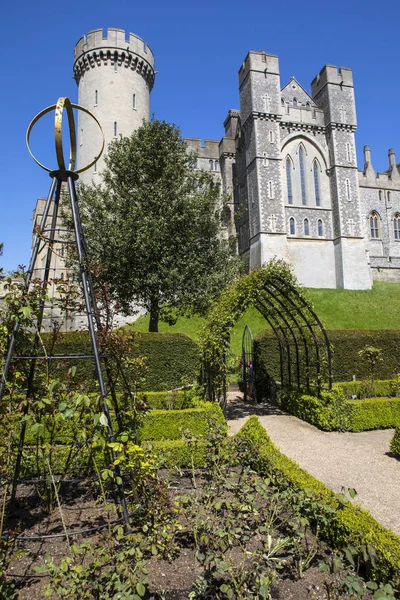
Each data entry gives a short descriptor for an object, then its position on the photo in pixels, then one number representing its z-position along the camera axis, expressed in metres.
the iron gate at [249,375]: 11.38
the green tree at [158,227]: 13.92
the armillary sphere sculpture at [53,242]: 3.34
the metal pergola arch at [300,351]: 8.09
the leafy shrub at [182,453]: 5.37
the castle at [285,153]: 23.34
